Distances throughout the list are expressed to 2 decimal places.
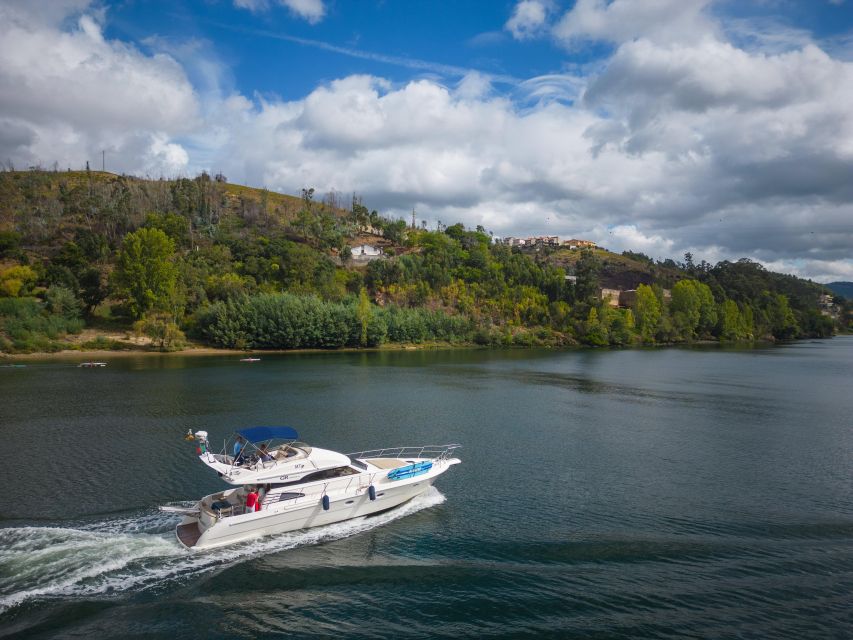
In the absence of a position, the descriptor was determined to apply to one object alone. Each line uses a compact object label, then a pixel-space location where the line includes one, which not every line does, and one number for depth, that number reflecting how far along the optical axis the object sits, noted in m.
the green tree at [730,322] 172.00
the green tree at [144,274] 108.62
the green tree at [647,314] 159.50
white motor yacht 25.75
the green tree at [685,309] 164.75
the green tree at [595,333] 147.88
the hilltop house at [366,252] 167.12
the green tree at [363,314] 122.38
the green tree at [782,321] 187.00
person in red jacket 26.02
